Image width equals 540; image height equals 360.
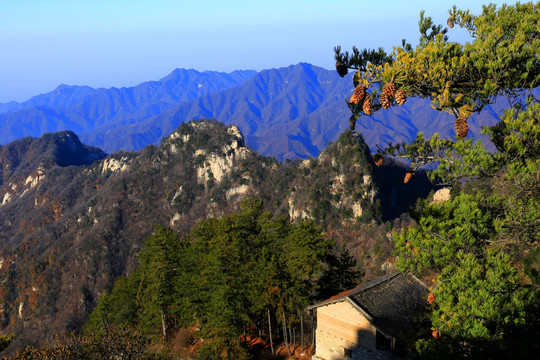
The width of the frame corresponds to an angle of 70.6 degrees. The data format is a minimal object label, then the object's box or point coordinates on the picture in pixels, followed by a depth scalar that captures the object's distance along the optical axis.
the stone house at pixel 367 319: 23.64
